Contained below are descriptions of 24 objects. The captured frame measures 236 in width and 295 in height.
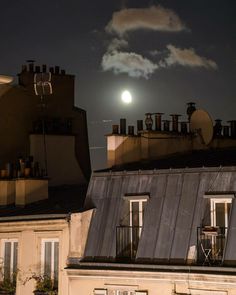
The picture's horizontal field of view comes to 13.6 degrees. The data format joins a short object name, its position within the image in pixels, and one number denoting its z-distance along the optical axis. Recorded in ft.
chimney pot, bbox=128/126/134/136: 109.50
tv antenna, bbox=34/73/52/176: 129.18
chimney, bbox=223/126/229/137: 117.08
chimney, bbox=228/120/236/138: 117.80
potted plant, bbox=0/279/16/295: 100.27
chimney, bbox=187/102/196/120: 117.39
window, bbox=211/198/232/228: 82.02
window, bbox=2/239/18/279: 101.09
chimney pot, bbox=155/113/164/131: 110.32
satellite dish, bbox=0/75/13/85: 128.88
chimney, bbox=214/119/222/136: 115.65
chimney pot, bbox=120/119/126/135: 108.99
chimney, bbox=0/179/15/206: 114.32
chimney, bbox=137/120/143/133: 111.68
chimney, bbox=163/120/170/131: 111.24
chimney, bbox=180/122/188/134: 113.09
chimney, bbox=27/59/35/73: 137.45
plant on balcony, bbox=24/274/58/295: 95.14
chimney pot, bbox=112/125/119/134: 108.41
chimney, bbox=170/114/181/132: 112.27
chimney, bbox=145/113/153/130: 110.11
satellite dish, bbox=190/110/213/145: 110.22
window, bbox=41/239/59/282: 95.86
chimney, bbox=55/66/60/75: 138.00
